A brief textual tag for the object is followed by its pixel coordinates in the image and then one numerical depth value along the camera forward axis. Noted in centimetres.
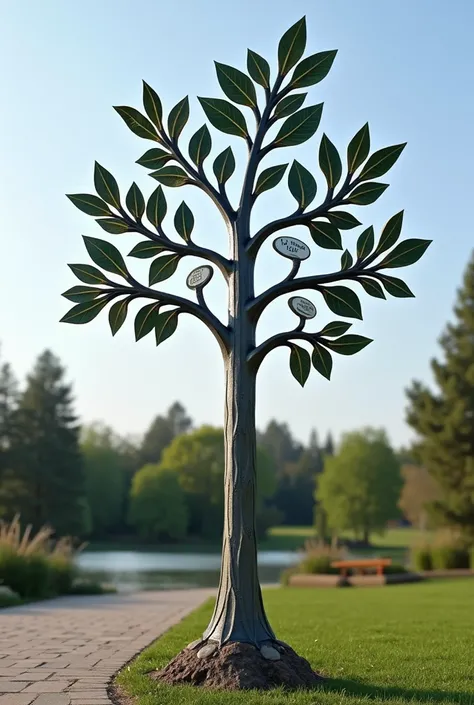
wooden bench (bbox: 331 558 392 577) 1825
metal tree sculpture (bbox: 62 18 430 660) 621
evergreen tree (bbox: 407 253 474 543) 2953
